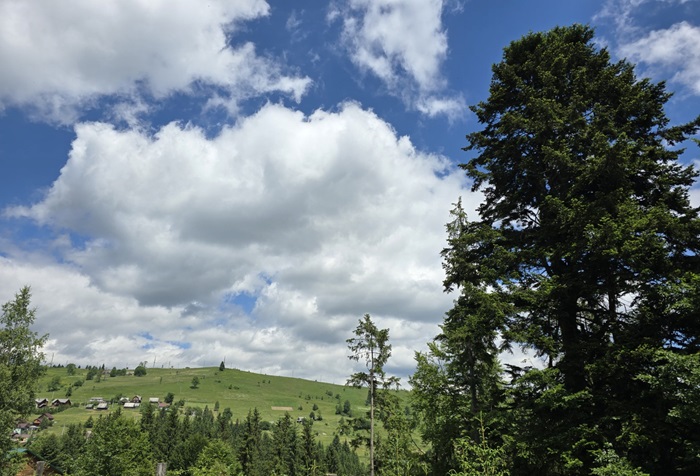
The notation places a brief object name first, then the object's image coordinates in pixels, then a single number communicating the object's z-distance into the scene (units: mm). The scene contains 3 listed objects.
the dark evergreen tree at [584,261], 12156
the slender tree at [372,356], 31031
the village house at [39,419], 129375
